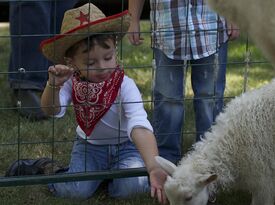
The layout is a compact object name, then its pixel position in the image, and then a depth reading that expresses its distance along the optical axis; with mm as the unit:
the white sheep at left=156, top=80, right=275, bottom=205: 3055
